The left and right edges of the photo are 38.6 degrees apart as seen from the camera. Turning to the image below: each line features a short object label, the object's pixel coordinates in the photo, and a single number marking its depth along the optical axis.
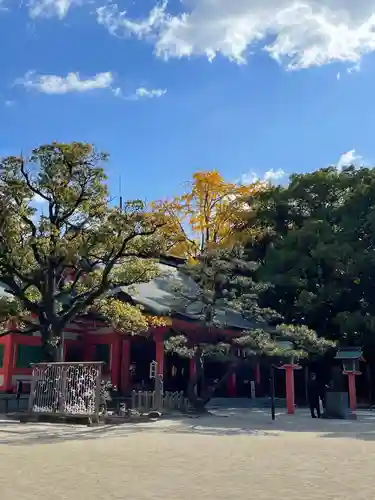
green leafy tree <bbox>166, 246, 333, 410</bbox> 18.36
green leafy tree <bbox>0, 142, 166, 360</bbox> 16.81
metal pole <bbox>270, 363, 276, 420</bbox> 16.62
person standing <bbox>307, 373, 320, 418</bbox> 18.59
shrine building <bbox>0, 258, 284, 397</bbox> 20.81
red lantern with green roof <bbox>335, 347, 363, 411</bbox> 20.06
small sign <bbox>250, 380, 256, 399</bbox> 26.31
